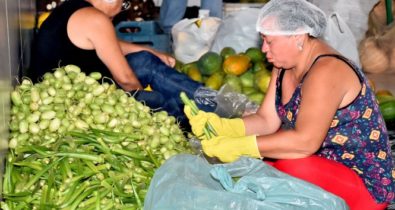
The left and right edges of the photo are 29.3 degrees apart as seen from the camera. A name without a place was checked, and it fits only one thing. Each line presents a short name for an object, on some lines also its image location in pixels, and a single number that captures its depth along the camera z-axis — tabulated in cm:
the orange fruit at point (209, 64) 600
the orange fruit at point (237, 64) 591
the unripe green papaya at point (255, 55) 611
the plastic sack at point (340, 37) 632
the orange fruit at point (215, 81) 573
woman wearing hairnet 340
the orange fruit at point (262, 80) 567
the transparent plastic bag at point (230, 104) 464
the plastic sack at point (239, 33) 665
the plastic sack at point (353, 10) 775
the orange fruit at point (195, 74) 590
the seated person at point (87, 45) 432
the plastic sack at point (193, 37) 661
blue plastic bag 290
